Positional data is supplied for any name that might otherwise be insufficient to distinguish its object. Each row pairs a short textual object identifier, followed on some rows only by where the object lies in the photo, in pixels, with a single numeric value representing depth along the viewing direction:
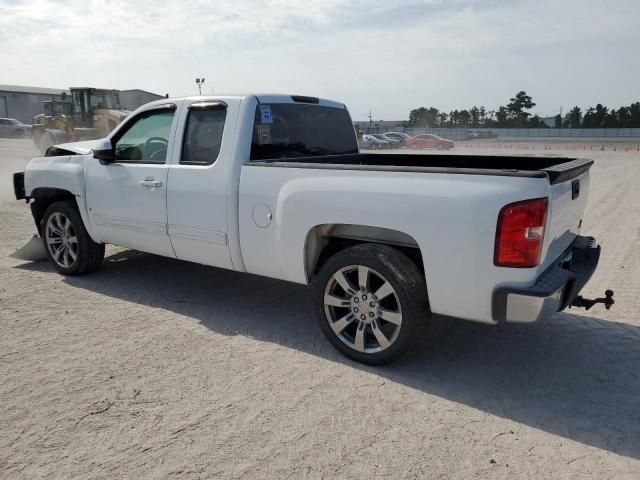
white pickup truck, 3.14
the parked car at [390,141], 40.65
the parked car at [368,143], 38.35
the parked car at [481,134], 63.12
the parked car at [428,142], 39.31
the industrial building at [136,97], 62.99
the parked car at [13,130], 40.22
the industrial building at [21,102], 62.00
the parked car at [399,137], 42.56
